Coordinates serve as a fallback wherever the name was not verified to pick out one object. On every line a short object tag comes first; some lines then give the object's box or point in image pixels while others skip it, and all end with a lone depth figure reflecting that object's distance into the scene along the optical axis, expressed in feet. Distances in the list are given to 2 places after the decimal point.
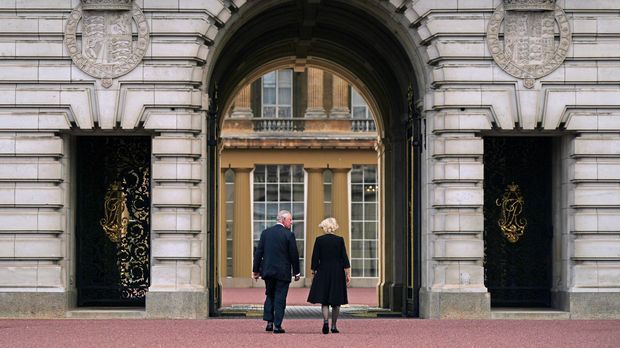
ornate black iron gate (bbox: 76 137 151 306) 88.84
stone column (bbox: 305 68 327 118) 173.88
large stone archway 89.25
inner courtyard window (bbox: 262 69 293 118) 175.32
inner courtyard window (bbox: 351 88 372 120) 175.22
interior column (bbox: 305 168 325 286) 171.01
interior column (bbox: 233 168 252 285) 170.50
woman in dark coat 74.90
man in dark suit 74.79
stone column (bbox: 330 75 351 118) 174.29
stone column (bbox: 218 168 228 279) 168.66
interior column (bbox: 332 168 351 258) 171.83
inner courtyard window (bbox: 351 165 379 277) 172.14
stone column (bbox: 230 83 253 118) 173.78
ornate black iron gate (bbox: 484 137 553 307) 90.27
